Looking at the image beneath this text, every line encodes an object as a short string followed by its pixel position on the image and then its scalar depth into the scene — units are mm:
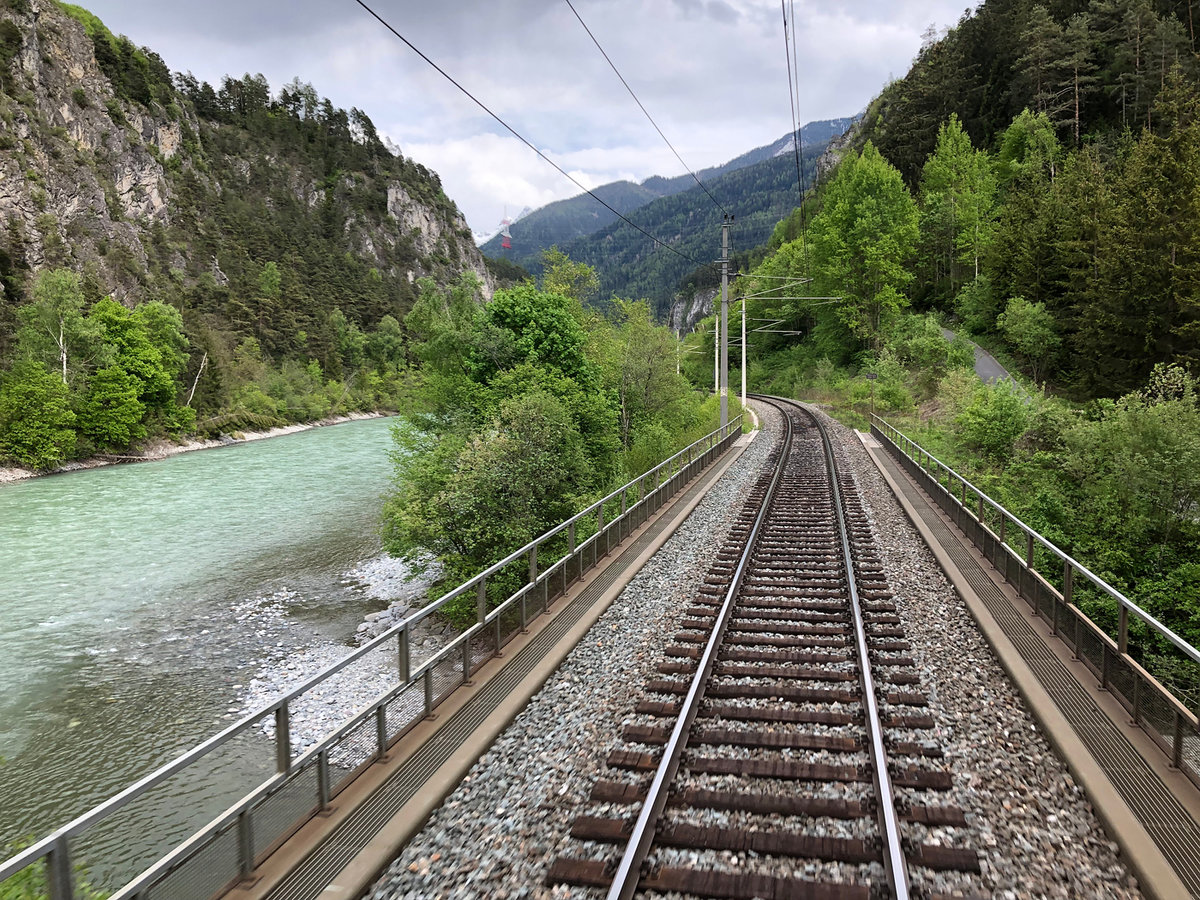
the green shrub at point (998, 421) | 18672
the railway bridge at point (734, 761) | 4152
